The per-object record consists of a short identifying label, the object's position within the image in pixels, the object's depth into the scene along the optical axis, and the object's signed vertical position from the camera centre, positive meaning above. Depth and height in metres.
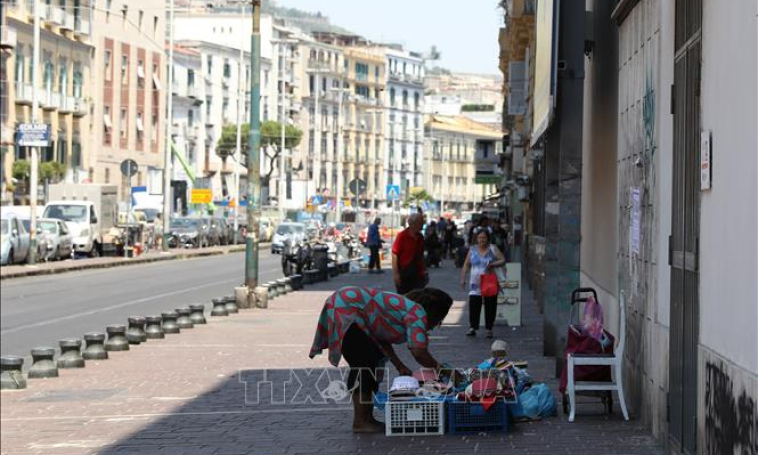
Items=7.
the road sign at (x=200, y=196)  89.56 +1.05
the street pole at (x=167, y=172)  71.81 +1.93
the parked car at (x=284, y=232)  72.19 -0.65
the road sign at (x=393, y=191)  68.56 +1.12
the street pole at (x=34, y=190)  51.12 +0.74
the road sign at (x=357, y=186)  61.12 +1.15
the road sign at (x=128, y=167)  64.19 +1.82
